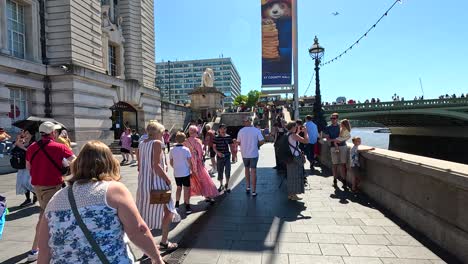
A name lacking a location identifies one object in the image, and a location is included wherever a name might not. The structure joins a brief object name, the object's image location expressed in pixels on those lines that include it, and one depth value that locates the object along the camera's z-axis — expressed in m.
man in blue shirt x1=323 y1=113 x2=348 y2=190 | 7.88
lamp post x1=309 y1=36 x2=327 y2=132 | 12.86
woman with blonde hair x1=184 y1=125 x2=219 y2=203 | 6.71
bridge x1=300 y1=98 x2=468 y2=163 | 40.50
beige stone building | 14.95
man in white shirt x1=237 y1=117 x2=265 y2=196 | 7.33
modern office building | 139.62
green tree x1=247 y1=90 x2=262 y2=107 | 115.12
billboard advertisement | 13.28
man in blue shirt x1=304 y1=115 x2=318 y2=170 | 10.22
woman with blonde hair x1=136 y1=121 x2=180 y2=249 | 4.02
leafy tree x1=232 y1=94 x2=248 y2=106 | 112.55
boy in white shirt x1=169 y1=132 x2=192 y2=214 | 5.67
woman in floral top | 1.82
